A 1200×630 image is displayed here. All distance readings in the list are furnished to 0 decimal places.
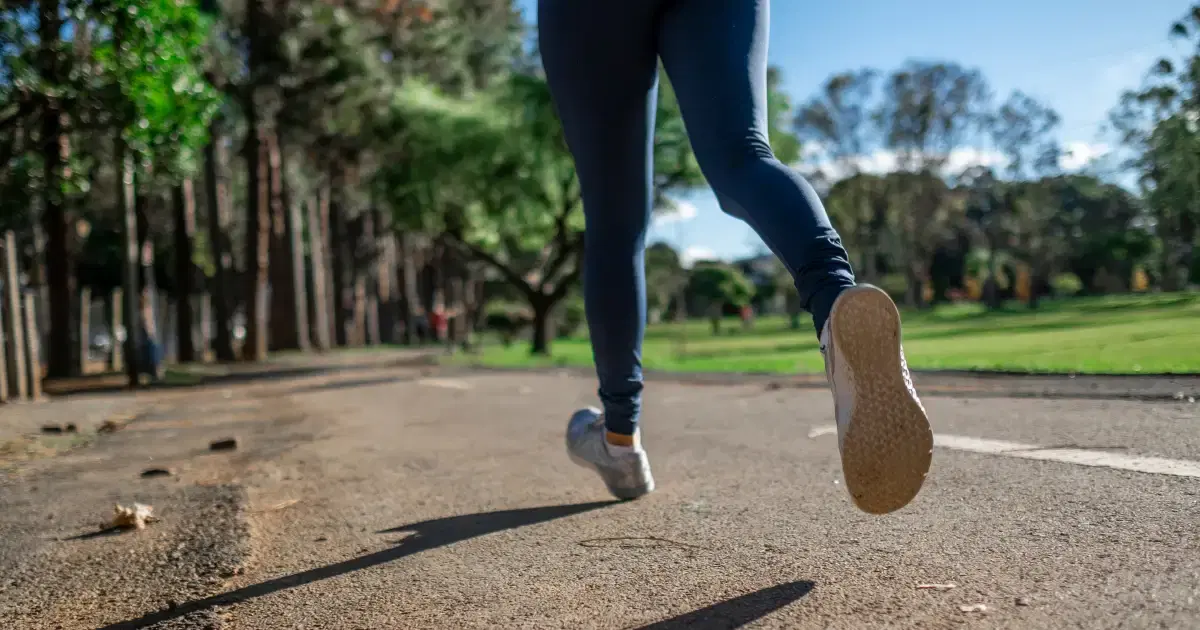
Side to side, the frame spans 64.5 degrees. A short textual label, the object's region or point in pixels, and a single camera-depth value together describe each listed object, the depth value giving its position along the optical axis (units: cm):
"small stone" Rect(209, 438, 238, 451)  505
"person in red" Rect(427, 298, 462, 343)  3894
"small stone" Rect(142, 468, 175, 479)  403
